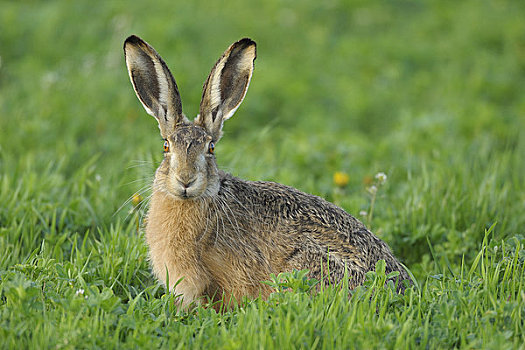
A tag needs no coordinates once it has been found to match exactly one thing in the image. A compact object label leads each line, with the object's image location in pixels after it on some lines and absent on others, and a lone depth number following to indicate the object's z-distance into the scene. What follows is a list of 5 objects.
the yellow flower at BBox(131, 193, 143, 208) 11.66
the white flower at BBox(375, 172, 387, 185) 11.13
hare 8.91
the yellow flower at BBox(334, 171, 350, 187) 13.53
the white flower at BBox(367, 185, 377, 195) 11.20
